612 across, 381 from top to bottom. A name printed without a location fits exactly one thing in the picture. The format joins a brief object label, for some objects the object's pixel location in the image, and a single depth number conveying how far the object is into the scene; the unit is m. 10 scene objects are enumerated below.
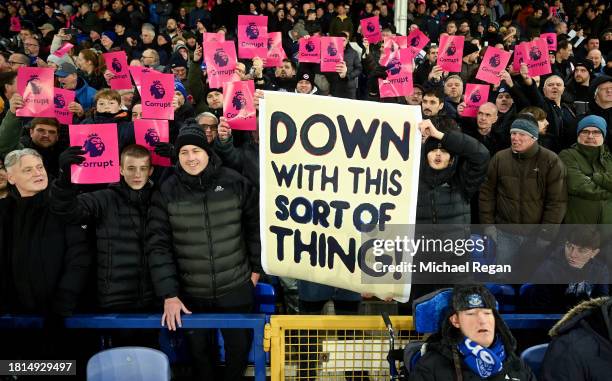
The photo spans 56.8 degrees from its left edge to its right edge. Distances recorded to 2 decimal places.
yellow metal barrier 2.77
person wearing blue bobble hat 2.40
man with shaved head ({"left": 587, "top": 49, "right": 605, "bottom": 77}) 8.07
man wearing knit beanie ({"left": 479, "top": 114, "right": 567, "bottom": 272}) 3.99
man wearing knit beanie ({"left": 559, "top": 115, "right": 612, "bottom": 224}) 4.11
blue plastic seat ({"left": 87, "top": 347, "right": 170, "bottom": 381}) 2.76
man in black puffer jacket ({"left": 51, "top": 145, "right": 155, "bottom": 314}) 3.22
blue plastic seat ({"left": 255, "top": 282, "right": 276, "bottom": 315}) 3.52
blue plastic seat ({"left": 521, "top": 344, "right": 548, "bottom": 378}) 2.80
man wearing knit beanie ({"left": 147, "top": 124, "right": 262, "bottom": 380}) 3.14
